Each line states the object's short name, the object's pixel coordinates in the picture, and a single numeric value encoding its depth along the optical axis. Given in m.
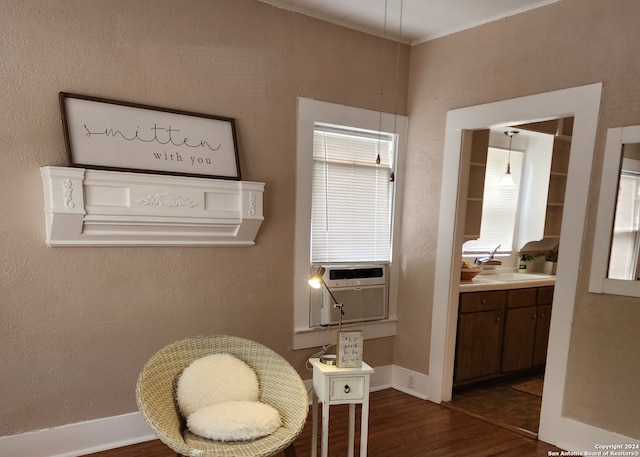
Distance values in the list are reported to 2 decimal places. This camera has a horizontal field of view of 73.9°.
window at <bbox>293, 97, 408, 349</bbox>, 2.92
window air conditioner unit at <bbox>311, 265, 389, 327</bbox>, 3.03
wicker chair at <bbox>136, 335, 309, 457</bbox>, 1.72
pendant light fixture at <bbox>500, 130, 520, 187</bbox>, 4.14
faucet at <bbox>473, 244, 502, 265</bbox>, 4.11
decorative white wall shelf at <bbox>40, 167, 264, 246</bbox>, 2.06
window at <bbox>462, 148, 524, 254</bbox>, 4.26
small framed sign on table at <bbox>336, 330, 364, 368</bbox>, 2.11
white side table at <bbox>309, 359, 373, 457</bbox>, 2.05
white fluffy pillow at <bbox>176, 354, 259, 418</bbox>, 1.98
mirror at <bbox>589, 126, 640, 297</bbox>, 2.29
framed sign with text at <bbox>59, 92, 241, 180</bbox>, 2.13
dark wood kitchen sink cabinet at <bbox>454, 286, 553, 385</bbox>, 3.29
